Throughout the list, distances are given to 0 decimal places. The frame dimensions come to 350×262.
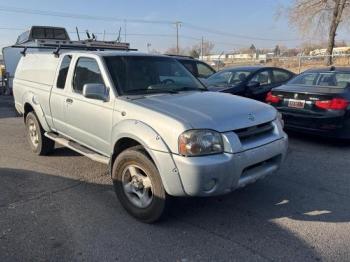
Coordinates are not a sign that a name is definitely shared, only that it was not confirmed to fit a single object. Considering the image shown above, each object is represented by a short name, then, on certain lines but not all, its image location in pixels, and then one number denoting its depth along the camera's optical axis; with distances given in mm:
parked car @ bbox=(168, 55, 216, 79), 12047
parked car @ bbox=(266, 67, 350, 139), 6820
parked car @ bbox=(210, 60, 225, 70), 28130
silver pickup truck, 3697
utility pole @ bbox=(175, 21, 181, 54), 67762
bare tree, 29516
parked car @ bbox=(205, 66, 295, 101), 9641
